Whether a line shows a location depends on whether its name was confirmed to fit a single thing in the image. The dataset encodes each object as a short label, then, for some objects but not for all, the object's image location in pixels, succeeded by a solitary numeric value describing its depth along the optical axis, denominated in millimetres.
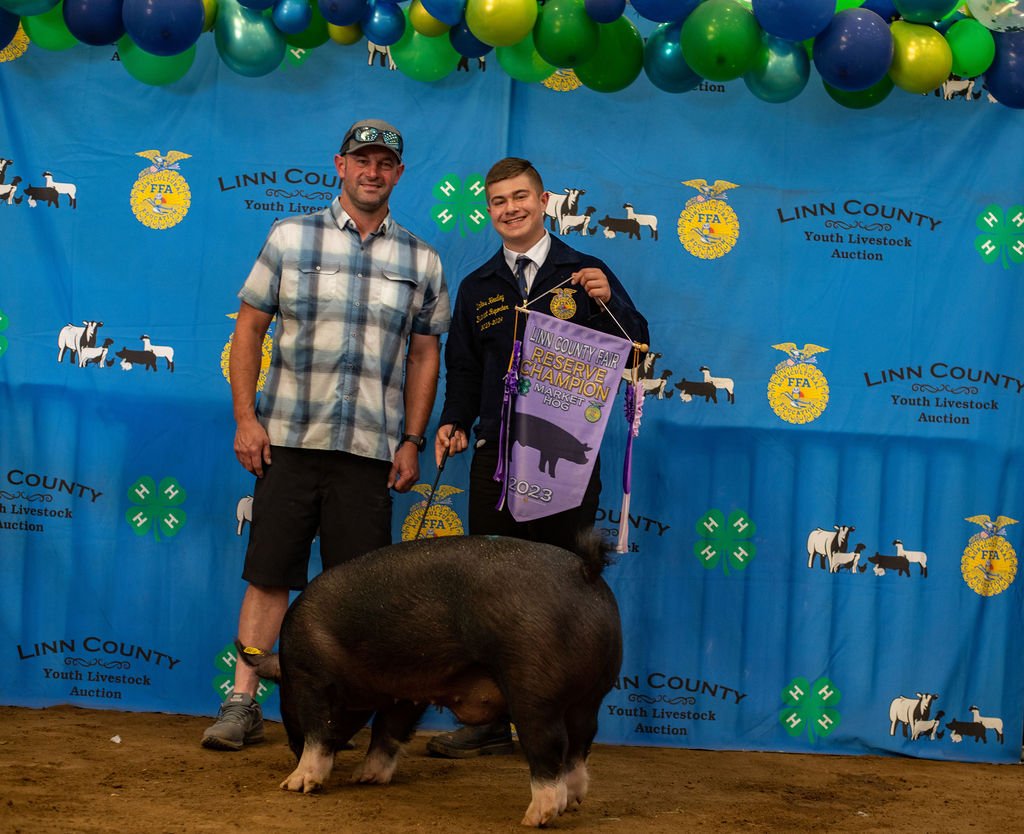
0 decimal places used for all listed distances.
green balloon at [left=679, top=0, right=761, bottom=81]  3875
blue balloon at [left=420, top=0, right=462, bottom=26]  4039
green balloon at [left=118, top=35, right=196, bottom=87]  4355
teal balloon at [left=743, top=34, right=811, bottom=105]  4074
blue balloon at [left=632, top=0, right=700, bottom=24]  3939
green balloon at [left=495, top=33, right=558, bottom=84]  4273
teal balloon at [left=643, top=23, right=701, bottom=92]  4160
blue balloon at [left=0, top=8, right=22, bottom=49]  4223
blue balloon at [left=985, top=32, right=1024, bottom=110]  4094
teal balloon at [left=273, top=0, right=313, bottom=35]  4152
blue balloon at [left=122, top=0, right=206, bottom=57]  3953
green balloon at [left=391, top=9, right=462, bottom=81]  4402
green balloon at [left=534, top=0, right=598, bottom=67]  3994
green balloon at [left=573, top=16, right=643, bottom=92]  4191
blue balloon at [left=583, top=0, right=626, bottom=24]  3939
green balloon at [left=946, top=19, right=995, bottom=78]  4059
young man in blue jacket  4027
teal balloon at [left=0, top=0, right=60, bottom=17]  4062
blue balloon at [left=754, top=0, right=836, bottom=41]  3793
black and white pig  3232
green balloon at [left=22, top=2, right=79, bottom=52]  4230
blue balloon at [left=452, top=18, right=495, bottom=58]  4238
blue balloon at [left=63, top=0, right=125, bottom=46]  4047
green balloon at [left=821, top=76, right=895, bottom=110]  4281
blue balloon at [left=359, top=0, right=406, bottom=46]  4227
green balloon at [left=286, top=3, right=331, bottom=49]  4270
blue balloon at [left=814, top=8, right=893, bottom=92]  3891
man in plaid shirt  4086
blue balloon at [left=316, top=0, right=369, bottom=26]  4086
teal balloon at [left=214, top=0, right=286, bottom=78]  4207
